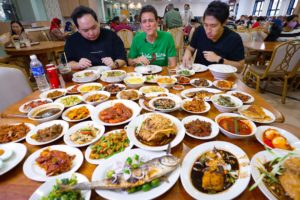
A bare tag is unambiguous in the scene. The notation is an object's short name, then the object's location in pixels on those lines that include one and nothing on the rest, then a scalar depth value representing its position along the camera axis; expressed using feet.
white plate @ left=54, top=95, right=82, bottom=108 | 4.58
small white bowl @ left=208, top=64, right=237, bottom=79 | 5.76
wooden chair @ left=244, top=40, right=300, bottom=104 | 9.82
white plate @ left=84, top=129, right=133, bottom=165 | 2.70
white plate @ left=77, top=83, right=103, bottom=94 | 5.37
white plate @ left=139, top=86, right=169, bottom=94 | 5.12
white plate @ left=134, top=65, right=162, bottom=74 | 6.72
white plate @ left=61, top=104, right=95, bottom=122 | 3.86
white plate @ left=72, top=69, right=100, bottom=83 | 5.99
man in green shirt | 8.45
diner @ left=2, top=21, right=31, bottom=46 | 14.09
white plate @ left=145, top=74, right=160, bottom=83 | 5.78
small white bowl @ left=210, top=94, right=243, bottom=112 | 3.95
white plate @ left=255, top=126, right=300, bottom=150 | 3.00
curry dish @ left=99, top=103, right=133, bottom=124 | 3.76
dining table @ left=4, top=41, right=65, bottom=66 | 13.03
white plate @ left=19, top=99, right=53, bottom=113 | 4.31
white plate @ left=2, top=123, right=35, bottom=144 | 3.69
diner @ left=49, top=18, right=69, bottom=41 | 18.63
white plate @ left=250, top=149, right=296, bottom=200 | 2.10
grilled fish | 2.19
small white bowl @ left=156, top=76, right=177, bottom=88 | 5.31
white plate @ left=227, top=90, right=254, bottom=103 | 4.35
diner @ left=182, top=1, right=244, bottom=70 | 6.61
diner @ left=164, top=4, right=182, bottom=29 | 22.62
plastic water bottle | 5.40
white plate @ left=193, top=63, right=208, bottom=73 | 6.75
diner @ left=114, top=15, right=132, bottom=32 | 22.21
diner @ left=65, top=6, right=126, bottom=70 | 7.20
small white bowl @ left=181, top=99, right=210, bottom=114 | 4.02
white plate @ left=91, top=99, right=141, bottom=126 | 3.73
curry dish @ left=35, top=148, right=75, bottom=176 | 2.58
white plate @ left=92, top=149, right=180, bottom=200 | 2.13
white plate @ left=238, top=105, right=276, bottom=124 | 3.51
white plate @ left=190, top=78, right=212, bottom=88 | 5.45
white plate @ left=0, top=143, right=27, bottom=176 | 2.64
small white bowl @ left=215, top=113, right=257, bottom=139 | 3.07
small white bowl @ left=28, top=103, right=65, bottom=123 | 3.80
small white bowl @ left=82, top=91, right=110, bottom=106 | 4.51
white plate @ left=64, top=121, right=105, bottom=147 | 3.08
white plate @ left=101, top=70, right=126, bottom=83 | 5.91
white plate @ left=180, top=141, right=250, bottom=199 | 2.13
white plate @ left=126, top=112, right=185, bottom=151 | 2.86
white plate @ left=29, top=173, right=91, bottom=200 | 2.11
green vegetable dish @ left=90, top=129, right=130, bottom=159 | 2.89
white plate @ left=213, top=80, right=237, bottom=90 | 5.20
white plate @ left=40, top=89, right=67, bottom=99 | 5.03
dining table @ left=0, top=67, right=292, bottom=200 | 2.25
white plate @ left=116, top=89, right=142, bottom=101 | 4.79
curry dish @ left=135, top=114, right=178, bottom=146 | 3.01
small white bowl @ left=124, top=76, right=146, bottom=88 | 5.40
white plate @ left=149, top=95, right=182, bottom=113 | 3.98
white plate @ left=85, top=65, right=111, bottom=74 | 7.11
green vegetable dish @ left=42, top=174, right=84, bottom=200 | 2.10
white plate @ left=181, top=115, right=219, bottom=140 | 3.14
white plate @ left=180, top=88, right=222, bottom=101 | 4.89
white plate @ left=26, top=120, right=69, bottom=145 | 3.15
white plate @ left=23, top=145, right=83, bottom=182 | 2.46
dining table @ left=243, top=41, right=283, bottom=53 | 11.91
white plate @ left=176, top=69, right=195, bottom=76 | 6.37
